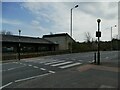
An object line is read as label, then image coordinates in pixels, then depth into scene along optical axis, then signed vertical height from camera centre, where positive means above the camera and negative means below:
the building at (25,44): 20.75 +0.25
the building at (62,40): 30.14 +1.60
